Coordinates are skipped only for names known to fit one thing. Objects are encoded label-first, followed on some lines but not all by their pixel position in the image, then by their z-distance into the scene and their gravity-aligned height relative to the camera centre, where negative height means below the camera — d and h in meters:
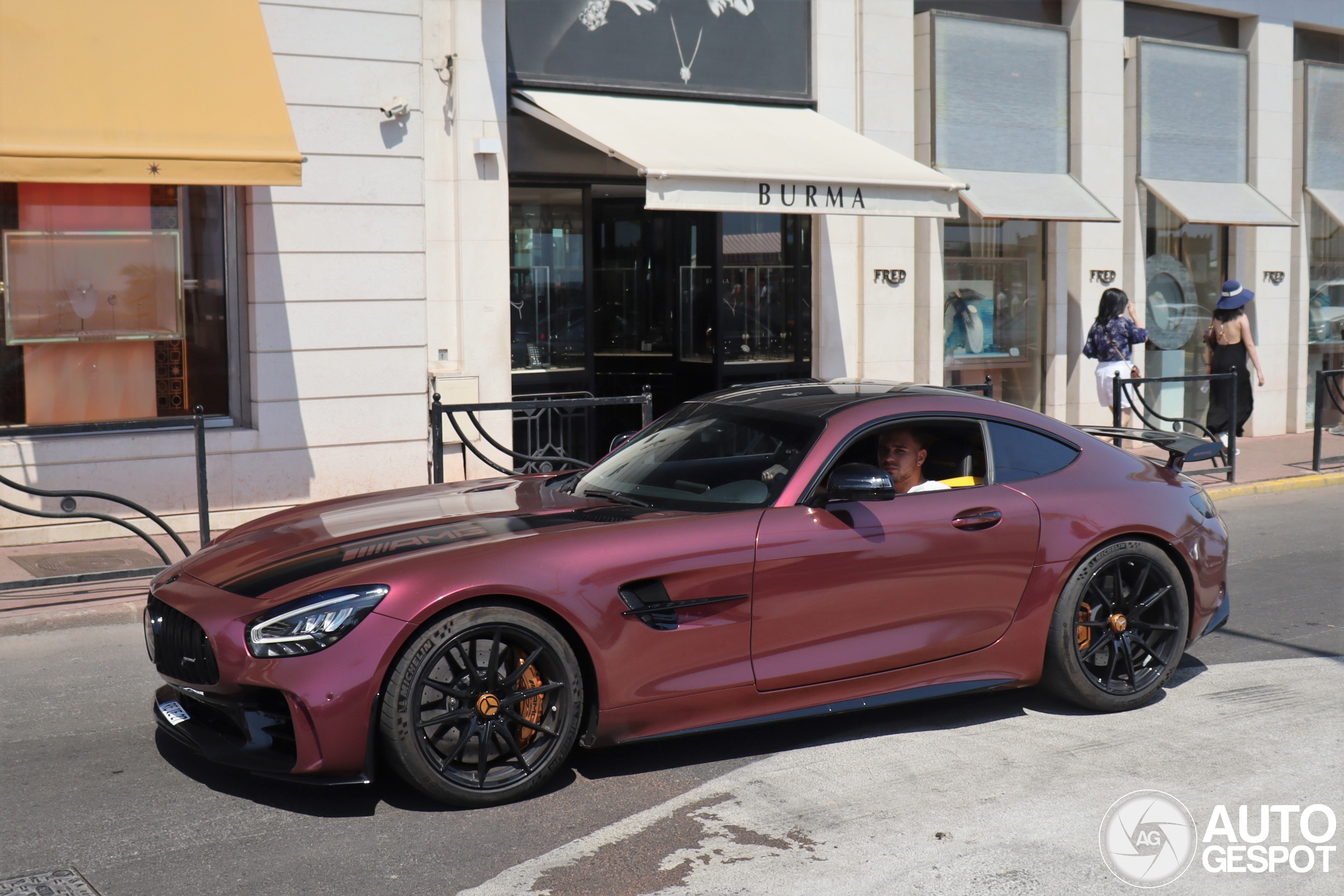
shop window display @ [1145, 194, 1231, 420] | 16.97 +0.78
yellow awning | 9.01 +1.95
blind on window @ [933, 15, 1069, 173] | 14.84 +3.03
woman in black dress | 15.35 +0.15
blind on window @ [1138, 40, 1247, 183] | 16.53 +3.12
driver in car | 5.63 -0.42
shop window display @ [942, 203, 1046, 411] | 15.47 +0.63
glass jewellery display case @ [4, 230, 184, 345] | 10.21 +0.66
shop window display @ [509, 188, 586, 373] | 12.65 +0.81
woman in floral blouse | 13.59 +0.17
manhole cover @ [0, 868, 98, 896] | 3.92 -1.54
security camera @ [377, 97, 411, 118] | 11.09 +2.17
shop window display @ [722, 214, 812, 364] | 13.84 +0.77
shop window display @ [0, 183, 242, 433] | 10.23 +0.51
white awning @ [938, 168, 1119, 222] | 14.62 +1.83
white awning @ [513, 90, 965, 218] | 10.93 +1.78
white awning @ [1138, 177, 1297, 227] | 16.36 +1.94
